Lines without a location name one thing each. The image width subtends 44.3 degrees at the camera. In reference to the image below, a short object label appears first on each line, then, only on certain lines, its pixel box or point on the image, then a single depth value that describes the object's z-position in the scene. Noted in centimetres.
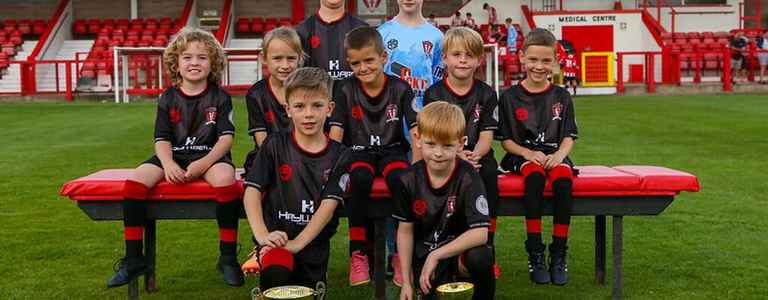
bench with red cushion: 515
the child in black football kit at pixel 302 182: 482
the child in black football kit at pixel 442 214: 462
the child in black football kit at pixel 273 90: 564
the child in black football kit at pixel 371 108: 541
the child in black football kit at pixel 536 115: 566
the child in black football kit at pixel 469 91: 552
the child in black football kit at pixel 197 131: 518
